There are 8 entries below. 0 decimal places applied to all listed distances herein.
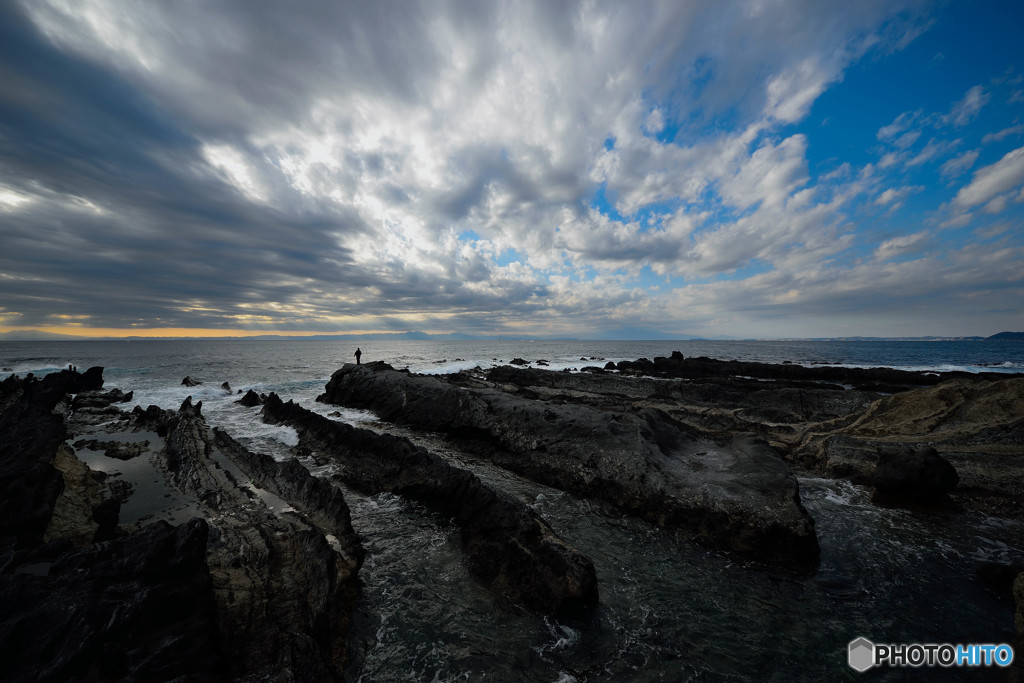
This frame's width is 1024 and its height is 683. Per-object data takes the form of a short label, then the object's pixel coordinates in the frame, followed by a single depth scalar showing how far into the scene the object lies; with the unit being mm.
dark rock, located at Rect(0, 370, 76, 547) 6652
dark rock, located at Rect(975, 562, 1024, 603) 6910
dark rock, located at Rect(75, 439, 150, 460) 14578
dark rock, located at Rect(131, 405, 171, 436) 18547
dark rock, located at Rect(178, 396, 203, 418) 21472
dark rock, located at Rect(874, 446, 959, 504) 10031
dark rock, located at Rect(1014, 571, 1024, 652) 5216
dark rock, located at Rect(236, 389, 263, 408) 25859
